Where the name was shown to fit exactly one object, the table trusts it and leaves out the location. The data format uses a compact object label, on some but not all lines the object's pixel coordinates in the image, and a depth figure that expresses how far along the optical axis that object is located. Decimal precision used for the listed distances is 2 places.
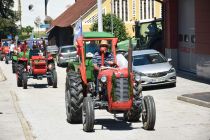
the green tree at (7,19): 87.81
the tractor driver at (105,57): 14.34
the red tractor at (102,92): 13.31
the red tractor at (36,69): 26.28
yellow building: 55.78
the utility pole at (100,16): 33.88
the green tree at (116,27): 51.12
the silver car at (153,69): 23.81
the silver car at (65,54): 43.97
